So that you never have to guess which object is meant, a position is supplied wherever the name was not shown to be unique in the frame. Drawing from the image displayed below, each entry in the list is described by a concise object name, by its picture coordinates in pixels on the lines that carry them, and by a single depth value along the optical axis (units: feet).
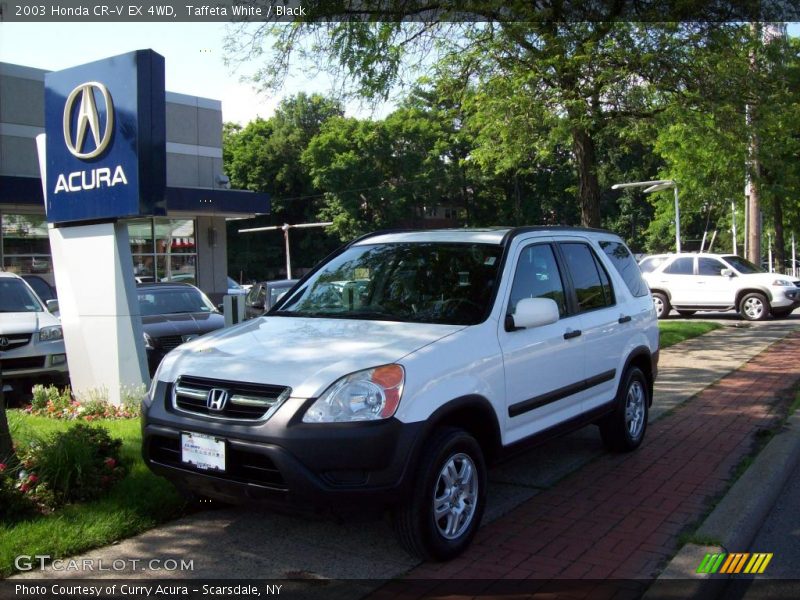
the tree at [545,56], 37.67
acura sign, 25.55
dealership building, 71.46
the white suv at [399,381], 12.75
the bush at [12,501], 14.78
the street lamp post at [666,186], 91.97
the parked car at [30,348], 29.50
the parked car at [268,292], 53.83
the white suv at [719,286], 64.54
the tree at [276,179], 213.25
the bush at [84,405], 25.07
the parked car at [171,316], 34.68
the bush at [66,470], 15.55
